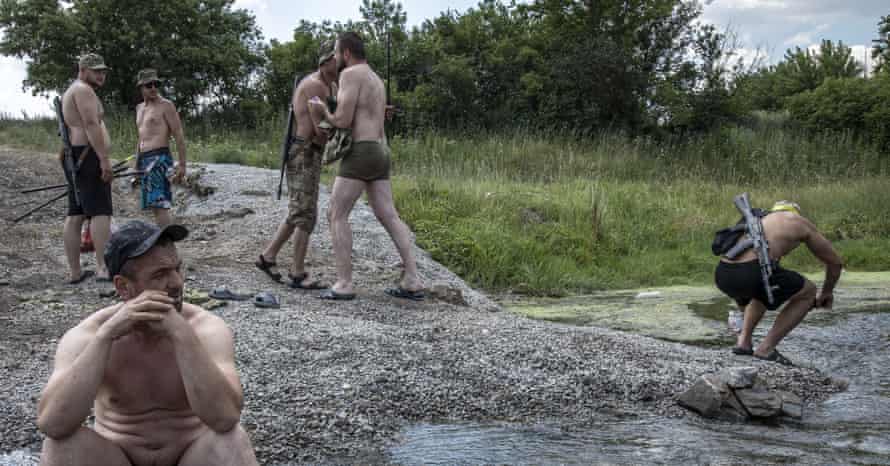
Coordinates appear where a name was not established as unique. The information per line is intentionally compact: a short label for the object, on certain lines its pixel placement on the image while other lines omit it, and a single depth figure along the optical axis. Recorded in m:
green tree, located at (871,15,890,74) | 27.88
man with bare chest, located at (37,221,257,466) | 2.90
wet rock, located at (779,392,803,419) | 5.33
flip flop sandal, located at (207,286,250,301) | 7.23
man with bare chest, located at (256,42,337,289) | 7.87
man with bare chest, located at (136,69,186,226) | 8.30
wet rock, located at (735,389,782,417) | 5.26
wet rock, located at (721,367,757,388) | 5.41
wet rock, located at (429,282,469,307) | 8.46
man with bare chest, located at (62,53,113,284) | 7.46
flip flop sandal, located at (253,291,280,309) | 7.01
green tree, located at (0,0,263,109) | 24.48
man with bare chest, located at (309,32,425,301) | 7.42
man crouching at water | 6.32
